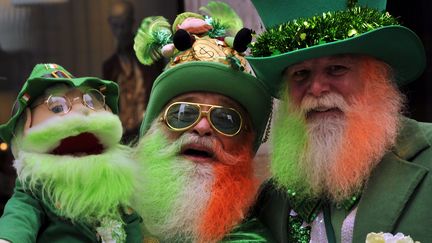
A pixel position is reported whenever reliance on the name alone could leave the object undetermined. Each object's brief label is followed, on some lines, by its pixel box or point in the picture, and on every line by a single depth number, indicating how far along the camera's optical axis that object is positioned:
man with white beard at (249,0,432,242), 2.19
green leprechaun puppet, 2.13
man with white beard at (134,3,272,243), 2.51
